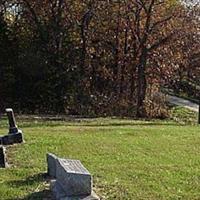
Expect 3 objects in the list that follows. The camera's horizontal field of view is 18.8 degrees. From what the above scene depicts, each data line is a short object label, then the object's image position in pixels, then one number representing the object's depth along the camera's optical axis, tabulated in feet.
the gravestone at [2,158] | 32.46
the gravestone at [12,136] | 41.03
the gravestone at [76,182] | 23.68
